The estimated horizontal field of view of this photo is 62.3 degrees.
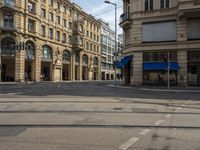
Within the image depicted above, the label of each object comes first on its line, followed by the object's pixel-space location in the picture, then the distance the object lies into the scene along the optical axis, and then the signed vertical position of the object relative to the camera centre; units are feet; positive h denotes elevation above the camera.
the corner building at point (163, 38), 56.30 +13.49
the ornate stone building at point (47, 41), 88.09 +22.23
